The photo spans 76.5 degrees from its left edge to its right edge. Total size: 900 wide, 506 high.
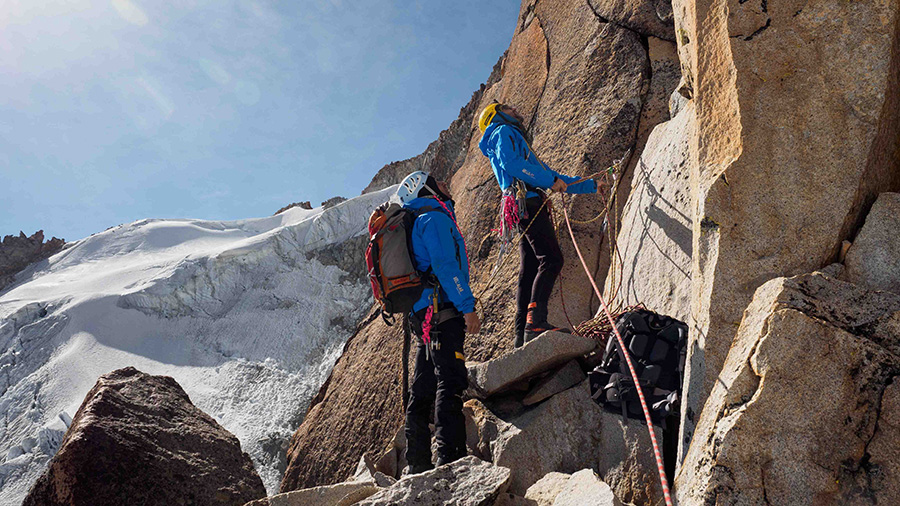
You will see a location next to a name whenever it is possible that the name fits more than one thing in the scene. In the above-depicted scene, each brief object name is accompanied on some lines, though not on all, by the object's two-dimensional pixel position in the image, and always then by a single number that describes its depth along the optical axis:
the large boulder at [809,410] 1.91
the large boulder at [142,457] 4.01
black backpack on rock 3.46
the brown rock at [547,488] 3.16
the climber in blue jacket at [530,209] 4.73
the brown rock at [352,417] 5.78
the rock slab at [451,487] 2.90
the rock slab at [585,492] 2.55
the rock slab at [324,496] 3.49
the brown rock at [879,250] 2.32
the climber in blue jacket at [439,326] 3.72
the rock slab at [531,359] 4.15
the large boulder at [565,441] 3.41
